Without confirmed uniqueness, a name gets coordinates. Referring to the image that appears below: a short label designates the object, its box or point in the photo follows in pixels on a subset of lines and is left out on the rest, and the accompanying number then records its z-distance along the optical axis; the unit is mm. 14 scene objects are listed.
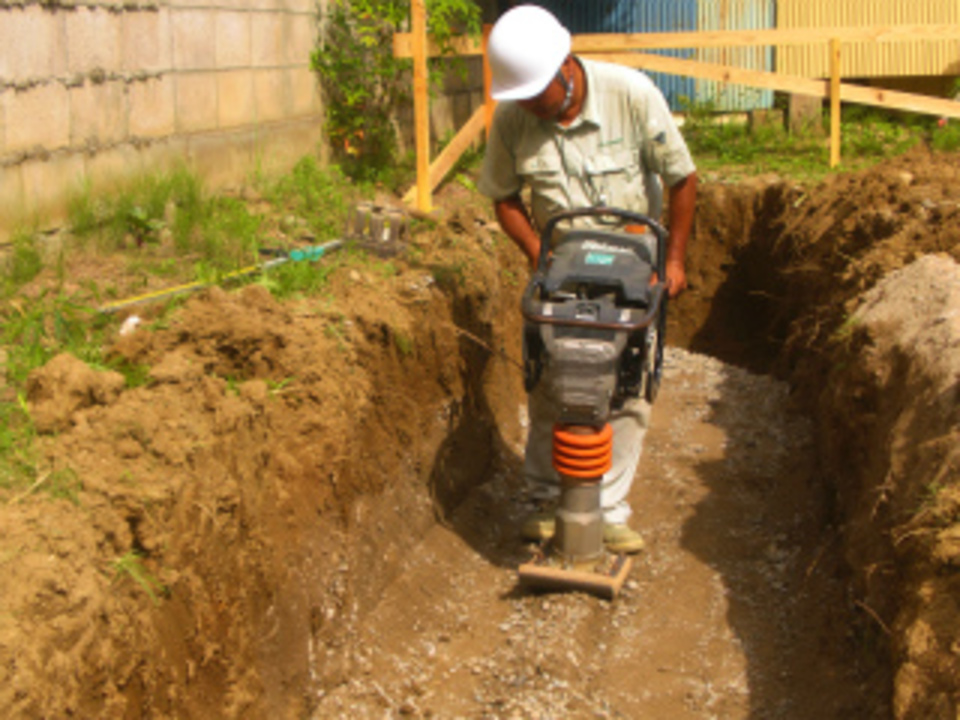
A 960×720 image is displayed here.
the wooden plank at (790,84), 9328
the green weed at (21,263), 5051
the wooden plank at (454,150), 8266
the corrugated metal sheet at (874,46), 11273
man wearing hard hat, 4449
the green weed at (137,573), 3053
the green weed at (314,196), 6566
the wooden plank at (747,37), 9227
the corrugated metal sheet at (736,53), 11336
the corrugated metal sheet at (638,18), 11523
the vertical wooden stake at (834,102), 9195
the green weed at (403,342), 5066
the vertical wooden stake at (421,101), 7879
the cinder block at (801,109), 10859
